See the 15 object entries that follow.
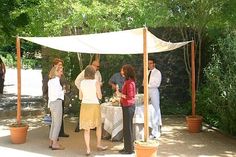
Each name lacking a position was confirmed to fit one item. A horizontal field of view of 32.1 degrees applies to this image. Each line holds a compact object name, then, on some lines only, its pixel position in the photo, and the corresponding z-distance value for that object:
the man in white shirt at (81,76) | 9.63
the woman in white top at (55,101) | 8.37
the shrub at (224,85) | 9.34
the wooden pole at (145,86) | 6.91
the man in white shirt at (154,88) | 9.51
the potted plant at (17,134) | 9.00
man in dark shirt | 10.12
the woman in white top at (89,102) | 7.94
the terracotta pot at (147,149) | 6.84
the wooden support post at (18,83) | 9.13
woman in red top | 8.06
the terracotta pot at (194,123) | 10.47
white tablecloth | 8.95
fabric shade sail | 7.75
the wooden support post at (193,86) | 10.70
